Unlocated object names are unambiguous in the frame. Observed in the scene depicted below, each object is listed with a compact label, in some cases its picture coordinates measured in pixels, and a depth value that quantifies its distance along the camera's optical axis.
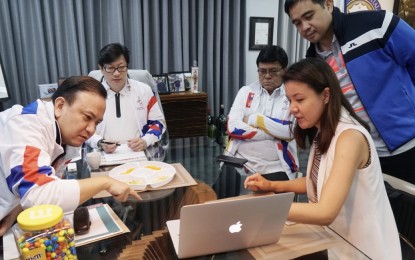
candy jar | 0.75
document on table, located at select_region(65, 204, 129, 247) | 0.99
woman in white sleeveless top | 1.04
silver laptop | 0.80
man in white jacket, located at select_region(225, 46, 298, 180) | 2.16
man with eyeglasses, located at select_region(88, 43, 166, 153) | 2.16
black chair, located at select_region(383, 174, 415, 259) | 1.12
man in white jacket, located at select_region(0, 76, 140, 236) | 1.00
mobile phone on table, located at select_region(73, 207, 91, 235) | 1.01
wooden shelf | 3.53
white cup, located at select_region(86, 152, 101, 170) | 1.64
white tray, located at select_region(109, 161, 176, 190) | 1.40
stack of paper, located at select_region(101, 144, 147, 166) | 1.73
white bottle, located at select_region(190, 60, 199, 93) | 3.64
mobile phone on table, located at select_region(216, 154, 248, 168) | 1.72
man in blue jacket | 1.57
